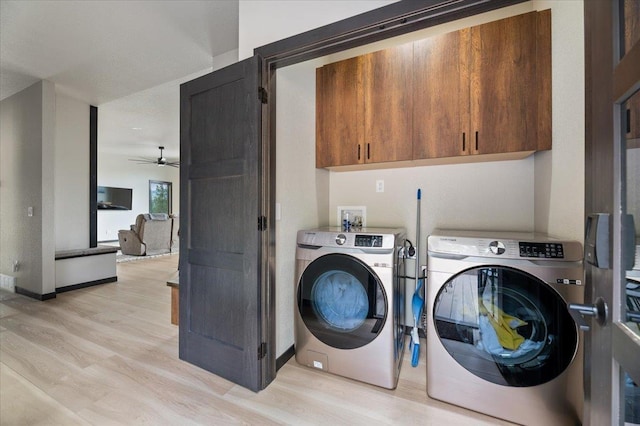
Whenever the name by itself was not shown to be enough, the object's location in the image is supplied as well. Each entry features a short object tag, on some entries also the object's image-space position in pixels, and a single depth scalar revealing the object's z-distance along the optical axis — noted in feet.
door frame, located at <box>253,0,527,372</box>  4.15
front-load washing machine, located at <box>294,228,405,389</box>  5.51
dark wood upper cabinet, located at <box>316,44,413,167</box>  6.68
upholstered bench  12.03
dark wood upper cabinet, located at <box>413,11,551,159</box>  5.45
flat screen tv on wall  26.55
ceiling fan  24.49
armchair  20.52
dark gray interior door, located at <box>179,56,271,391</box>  5.42
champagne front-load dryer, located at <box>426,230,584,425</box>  4.24
